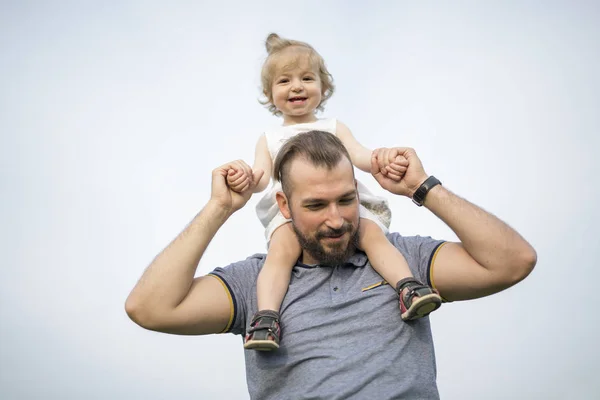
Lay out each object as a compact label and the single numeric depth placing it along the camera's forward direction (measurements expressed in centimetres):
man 310
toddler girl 305
